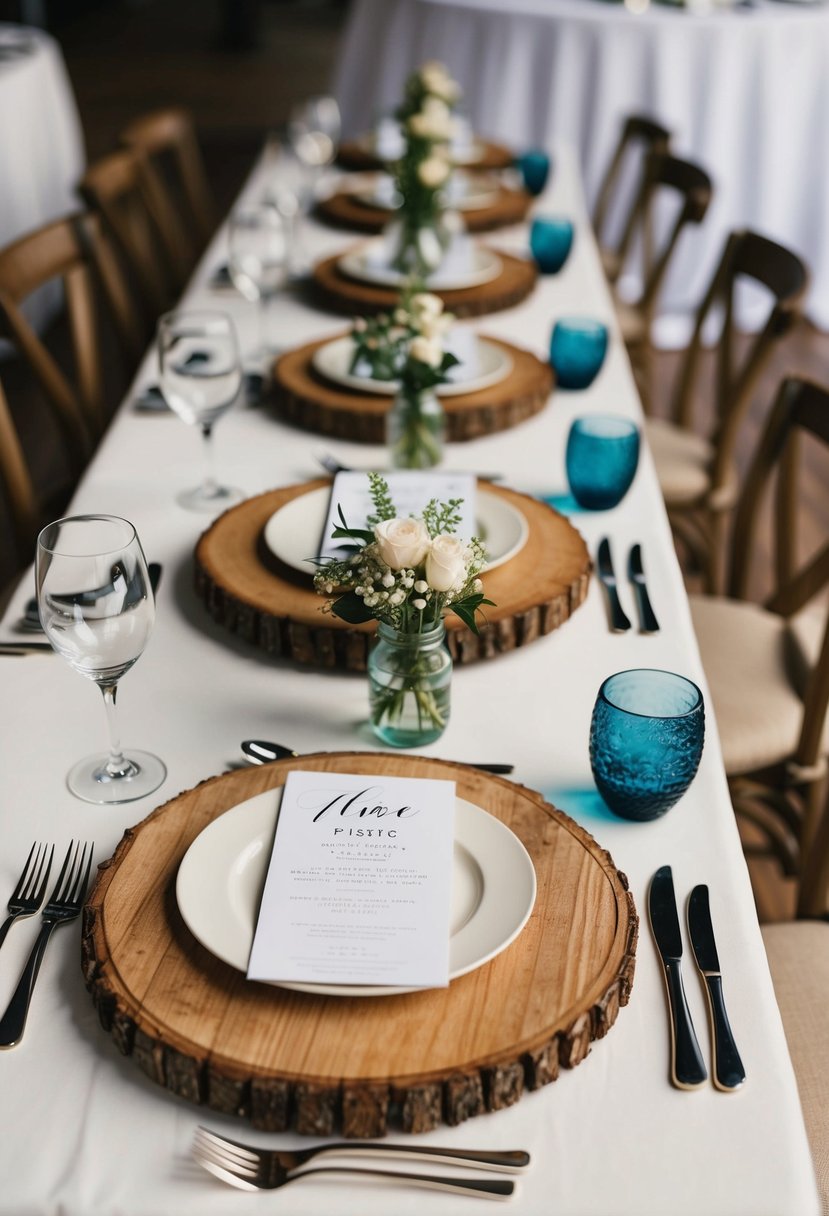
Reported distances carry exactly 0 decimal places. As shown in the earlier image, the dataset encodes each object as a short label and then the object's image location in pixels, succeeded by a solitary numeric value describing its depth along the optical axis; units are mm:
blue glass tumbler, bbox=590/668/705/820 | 1037
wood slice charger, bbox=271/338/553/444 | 1786
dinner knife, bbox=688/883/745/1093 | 830
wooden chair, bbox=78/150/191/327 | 2723
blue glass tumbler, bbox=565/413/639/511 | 1551
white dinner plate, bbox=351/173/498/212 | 2906
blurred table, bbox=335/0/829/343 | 4520
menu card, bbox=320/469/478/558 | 1406
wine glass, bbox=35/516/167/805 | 986
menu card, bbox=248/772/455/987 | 844
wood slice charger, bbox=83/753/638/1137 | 772
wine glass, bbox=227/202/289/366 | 2064
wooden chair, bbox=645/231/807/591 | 2262
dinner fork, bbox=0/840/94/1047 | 854
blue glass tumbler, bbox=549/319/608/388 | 1947
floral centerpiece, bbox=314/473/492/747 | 1021
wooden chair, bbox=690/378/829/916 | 1701
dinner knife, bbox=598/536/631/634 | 1354
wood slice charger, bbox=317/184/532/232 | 2824
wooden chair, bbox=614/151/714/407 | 2955
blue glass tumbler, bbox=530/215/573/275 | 2523
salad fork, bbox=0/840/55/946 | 955
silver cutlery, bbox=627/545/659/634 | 1354
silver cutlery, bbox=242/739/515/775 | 1108
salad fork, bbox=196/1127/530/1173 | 763
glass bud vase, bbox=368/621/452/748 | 1099
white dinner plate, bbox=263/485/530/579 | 1359
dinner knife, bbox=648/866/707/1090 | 830
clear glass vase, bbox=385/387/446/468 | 1604
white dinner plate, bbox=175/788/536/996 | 861
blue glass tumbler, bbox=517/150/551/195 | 3086
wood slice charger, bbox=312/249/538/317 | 2285
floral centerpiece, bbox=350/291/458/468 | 1541
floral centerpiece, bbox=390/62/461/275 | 2252
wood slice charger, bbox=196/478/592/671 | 1256
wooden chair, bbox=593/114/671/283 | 3506
